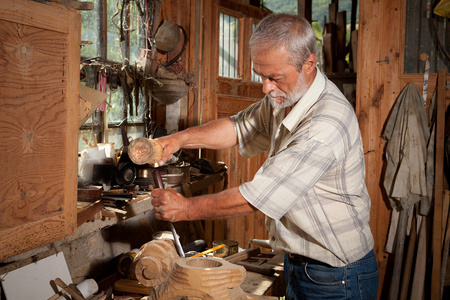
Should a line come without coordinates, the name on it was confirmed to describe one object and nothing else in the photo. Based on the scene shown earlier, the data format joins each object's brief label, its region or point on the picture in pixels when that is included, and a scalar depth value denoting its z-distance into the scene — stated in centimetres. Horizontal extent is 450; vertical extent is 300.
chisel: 211
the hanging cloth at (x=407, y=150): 385
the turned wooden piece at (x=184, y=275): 175
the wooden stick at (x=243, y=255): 311
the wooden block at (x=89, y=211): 208
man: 180
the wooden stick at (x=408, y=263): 400
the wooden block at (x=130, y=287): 253
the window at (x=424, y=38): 399
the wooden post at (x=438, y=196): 383
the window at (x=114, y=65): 353
